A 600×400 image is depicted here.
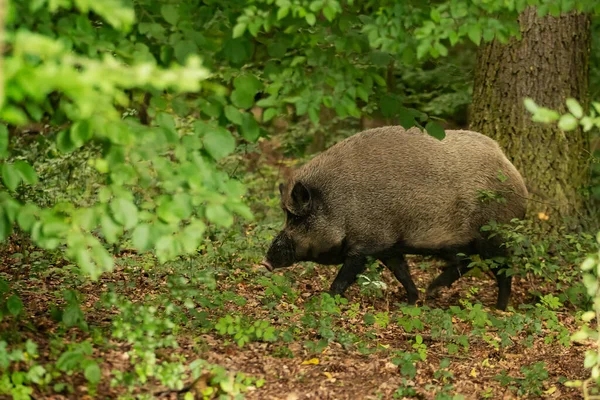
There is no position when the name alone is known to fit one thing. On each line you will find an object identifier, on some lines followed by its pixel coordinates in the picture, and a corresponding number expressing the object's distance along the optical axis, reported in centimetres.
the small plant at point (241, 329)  1032
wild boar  1614
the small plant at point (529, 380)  1066
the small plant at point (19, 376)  807
